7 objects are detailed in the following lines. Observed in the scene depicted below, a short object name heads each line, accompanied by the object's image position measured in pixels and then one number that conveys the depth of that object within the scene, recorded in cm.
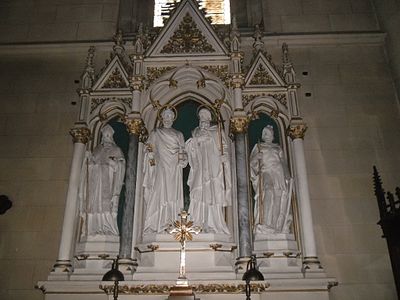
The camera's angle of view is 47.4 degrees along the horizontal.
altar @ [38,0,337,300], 661
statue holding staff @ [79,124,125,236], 723
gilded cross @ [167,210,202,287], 575
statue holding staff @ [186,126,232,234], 708
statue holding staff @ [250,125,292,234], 712
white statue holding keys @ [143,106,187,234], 709
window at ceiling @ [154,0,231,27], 1044
